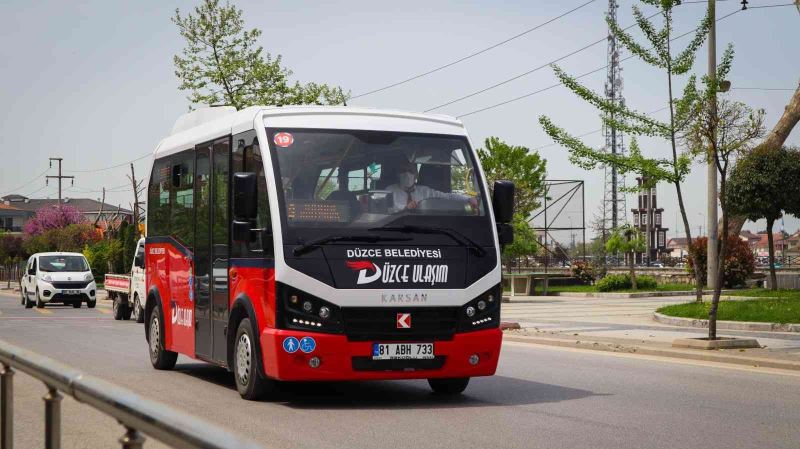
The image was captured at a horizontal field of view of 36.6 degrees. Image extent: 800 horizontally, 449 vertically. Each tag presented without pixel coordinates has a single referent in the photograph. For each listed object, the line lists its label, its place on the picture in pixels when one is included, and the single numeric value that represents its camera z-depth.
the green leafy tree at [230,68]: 39.72
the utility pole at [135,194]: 62.38
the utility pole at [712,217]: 27.25
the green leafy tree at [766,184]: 34.44
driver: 11.65
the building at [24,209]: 170.75
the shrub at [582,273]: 50.09
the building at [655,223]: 178.41
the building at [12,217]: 170.12
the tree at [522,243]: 42.53
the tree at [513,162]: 70.81
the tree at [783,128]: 43.47
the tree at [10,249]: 119.81
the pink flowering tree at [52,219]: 108.88
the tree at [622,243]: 57.62
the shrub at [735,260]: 43.25
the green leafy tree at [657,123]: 20.16
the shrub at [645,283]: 45.28
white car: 41.69
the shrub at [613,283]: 44.66
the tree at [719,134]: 17.72
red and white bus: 10.98
